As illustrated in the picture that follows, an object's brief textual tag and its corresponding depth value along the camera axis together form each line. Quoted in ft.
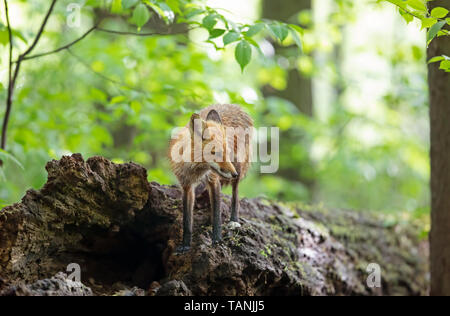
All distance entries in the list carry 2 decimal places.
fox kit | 12.39
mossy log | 11.37
